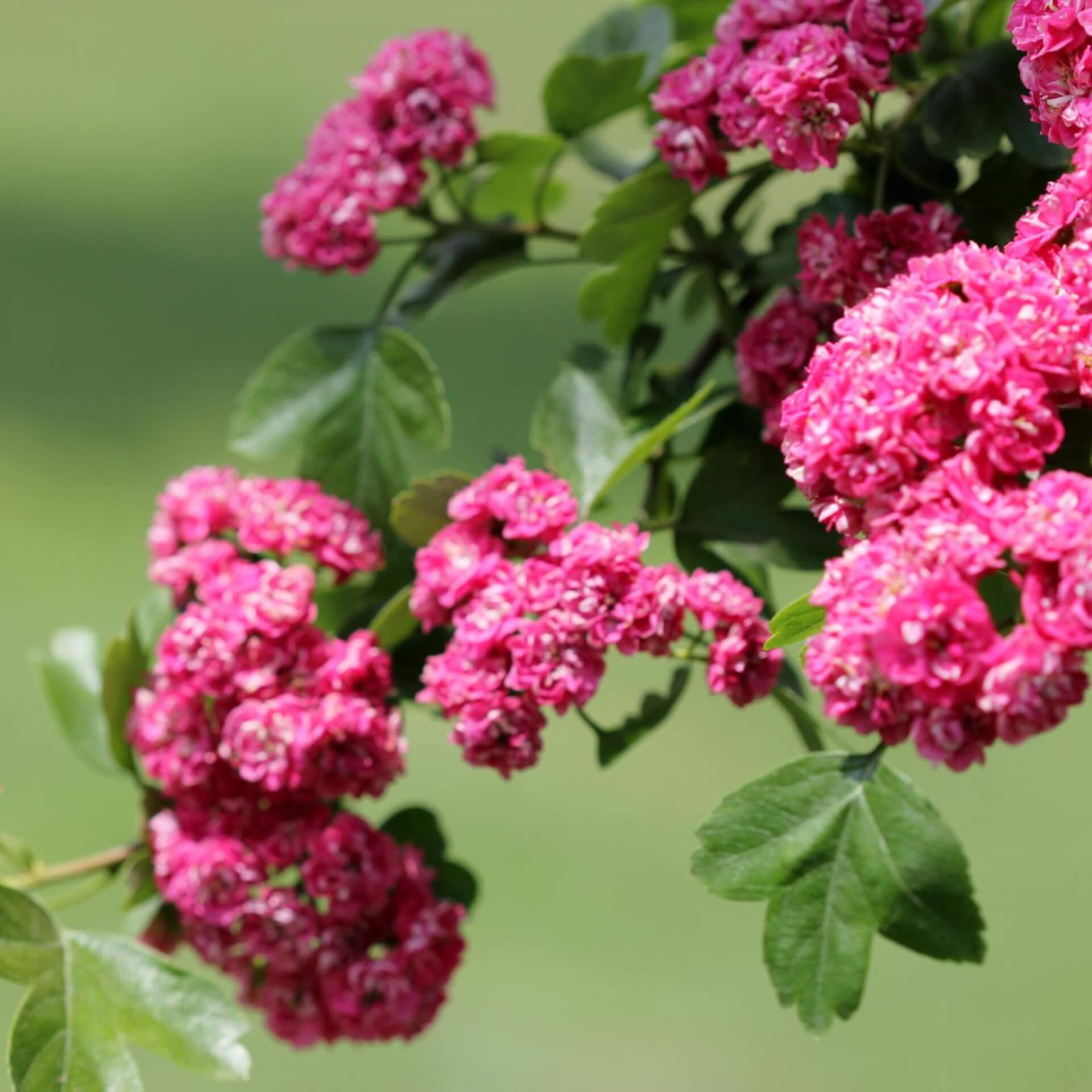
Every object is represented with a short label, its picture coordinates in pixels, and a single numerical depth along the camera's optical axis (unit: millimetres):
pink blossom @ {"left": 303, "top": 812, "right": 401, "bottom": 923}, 1373
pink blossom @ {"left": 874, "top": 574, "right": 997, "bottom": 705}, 1263
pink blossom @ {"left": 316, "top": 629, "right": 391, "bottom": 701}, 1367
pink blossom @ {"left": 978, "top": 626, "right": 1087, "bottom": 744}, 1261
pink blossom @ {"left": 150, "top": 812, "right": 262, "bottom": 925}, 1370
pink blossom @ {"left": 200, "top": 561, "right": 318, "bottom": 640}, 1370
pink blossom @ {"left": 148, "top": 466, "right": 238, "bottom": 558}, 1399
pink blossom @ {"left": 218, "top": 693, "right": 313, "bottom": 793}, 1360
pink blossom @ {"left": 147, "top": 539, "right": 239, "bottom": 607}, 1390
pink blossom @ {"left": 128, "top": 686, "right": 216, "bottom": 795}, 1375
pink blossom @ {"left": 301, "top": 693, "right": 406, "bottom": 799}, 1362
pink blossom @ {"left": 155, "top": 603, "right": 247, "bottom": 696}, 1369
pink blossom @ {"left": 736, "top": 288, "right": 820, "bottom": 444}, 1359
